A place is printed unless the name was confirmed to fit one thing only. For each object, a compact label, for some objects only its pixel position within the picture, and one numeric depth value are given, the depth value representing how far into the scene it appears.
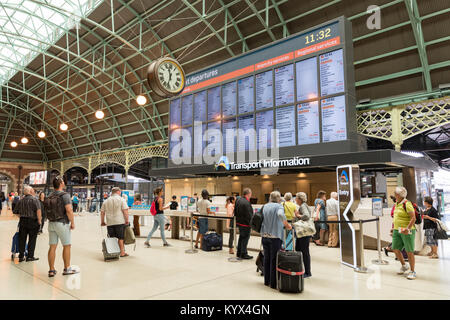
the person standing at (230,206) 8.99
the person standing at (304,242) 5.29
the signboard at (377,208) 6.95
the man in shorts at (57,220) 5.17
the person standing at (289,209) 6.28
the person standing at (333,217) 8.65
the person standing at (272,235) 4.76
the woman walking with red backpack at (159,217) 8.55
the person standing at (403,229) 5.26
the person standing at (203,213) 8.43
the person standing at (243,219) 6.66
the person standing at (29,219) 6.32
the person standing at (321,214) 8.69
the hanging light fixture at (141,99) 11.06
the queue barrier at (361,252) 5.68
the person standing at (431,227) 7.02
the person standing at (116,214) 6.84
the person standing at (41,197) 10.14
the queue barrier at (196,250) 6.66
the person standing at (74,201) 20.46
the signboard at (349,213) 5.93
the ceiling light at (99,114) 13.52
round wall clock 8.28
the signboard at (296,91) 10.34
